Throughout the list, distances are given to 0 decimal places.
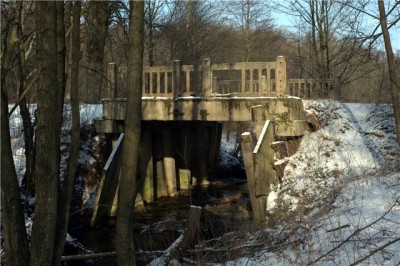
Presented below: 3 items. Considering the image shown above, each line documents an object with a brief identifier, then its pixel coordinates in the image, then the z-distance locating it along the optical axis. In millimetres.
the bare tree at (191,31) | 25188
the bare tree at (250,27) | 29438
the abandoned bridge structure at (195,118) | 10797
